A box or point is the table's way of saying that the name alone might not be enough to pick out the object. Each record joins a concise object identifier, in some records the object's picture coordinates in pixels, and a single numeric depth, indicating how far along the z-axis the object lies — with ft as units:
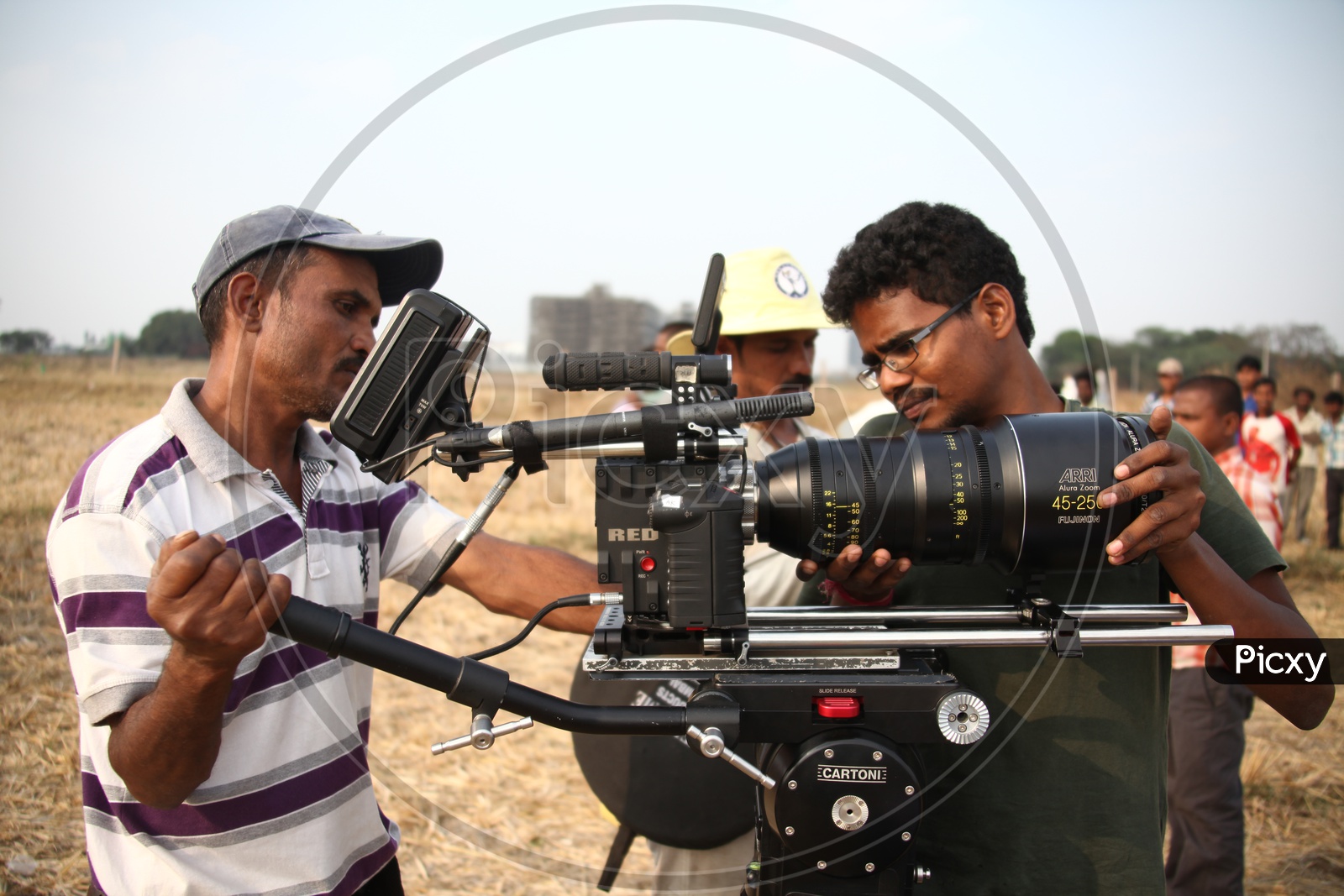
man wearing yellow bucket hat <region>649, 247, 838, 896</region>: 10.27
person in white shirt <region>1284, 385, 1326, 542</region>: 36.47
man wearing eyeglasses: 5.95
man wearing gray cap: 5.57
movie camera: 5.28
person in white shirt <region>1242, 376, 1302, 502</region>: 28.35
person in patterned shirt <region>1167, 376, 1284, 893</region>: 11.96
